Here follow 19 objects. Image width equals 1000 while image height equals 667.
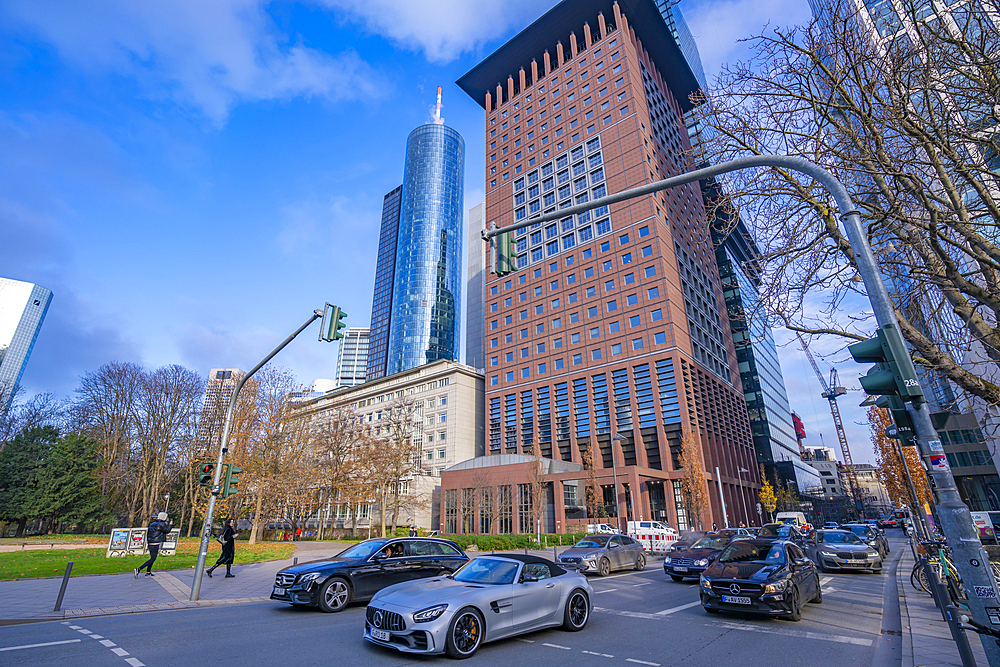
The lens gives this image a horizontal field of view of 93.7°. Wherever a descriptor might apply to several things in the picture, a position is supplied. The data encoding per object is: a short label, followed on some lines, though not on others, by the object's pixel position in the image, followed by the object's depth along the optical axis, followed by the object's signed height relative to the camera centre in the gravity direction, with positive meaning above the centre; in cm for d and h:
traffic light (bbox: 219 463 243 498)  1324 +91
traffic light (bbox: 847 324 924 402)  522 +151
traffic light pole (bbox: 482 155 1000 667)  461 +55
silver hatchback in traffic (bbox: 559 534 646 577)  1812 -164
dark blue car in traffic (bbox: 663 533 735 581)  1531 -153
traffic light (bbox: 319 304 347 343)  1298 +502
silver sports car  665 -137
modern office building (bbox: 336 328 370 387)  17700 +5631
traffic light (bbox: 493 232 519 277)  895 +463
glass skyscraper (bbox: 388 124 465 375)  13725 +7625
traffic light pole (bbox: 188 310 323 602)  1235 +117
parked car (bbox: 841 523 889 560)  2466 -137
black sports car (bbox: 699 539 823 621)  944 -140
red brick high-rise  5309 +2846
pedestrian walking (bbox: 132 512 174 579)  1592 -65
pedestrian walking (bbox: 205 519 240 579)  1672 -116
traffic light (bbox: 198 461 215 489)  1324 +117
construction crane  13000 +1766
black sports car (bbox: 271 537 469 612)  1033 -124
